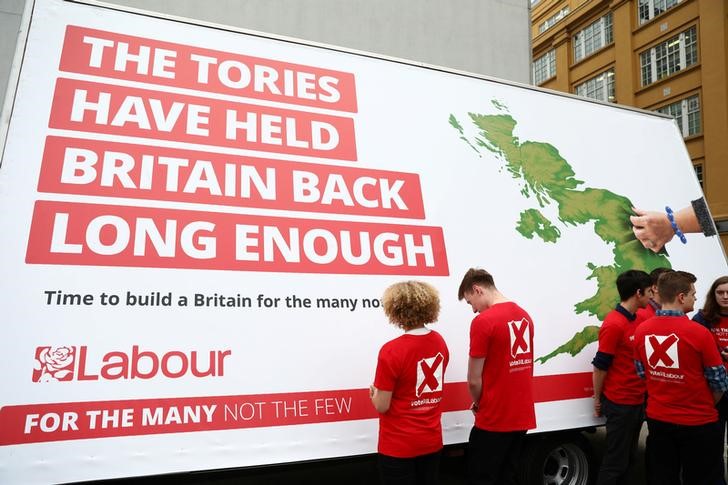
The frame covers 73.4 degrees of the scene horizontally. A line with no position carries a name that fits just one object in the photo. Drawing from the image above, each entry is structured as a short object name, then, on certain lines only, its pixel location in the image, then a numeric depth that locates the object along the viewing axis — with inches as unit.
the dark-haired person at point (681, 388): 124.4
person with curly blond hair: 101.3
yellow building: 784.3
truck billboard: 99.9
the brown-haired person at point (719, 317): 159.2
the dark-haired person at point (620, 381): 141.3
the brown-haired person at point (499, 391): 117.9
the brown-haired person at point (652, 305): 151.8
